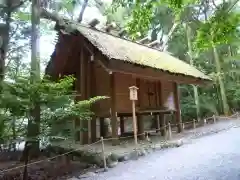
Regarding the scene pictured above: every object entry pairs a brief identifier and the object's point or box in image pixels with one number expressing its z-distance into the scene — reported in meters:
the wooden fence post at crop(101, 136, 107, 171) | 4.72
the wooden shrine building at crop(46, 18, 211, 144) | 6.59
